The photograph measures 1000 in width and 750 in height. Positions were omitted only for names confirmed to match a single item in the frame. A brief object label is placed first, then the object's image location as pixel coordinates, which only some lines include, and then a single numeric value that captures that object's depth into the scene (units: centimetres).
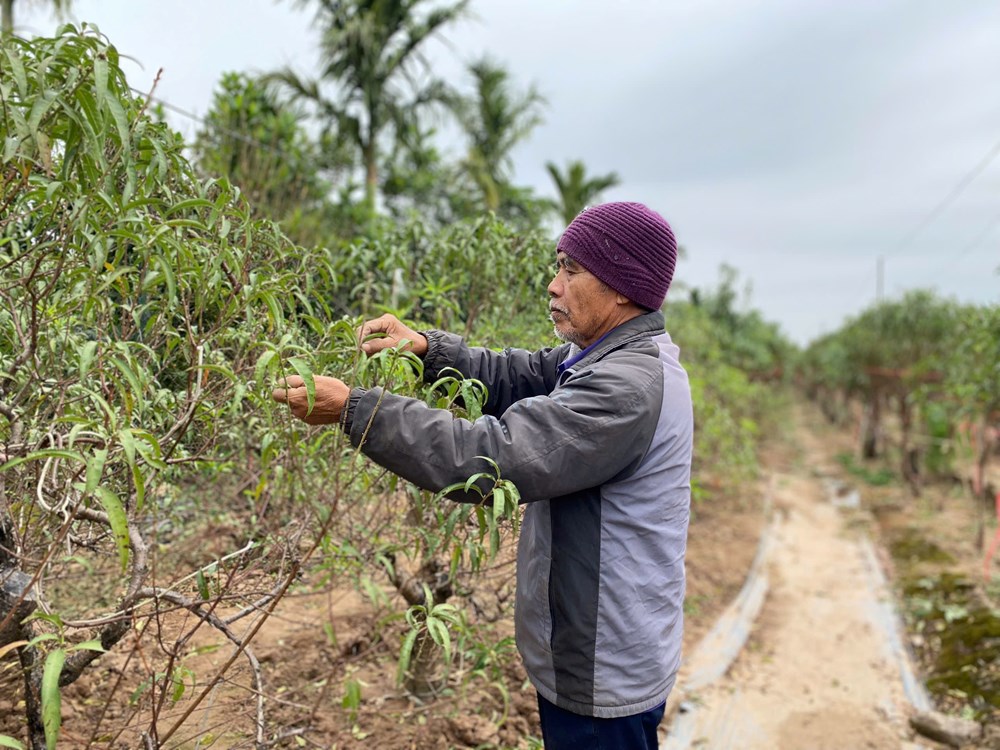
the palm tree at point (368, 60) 1133
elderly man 153
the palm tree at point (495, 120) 1477
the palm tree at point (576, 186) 1750
